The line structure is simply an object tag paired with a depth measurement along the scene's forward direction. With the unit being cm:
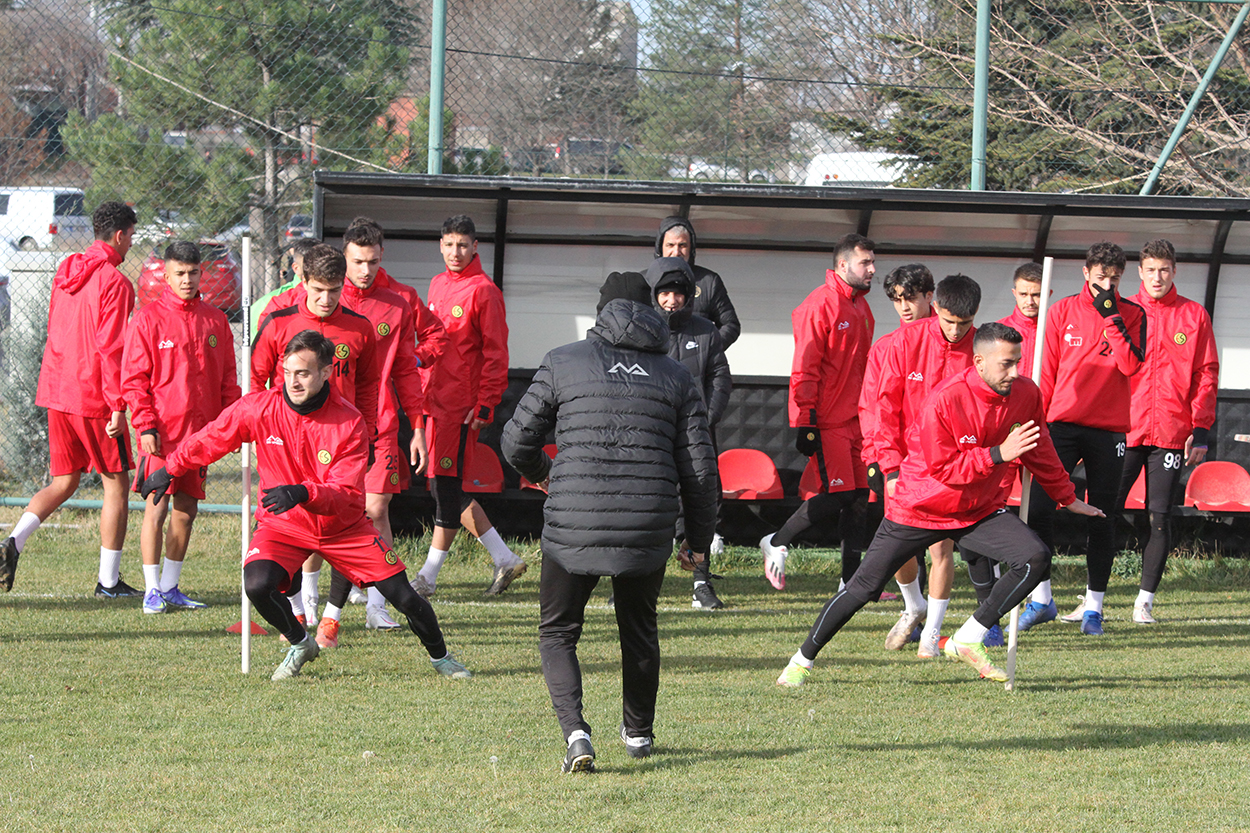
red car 2091
